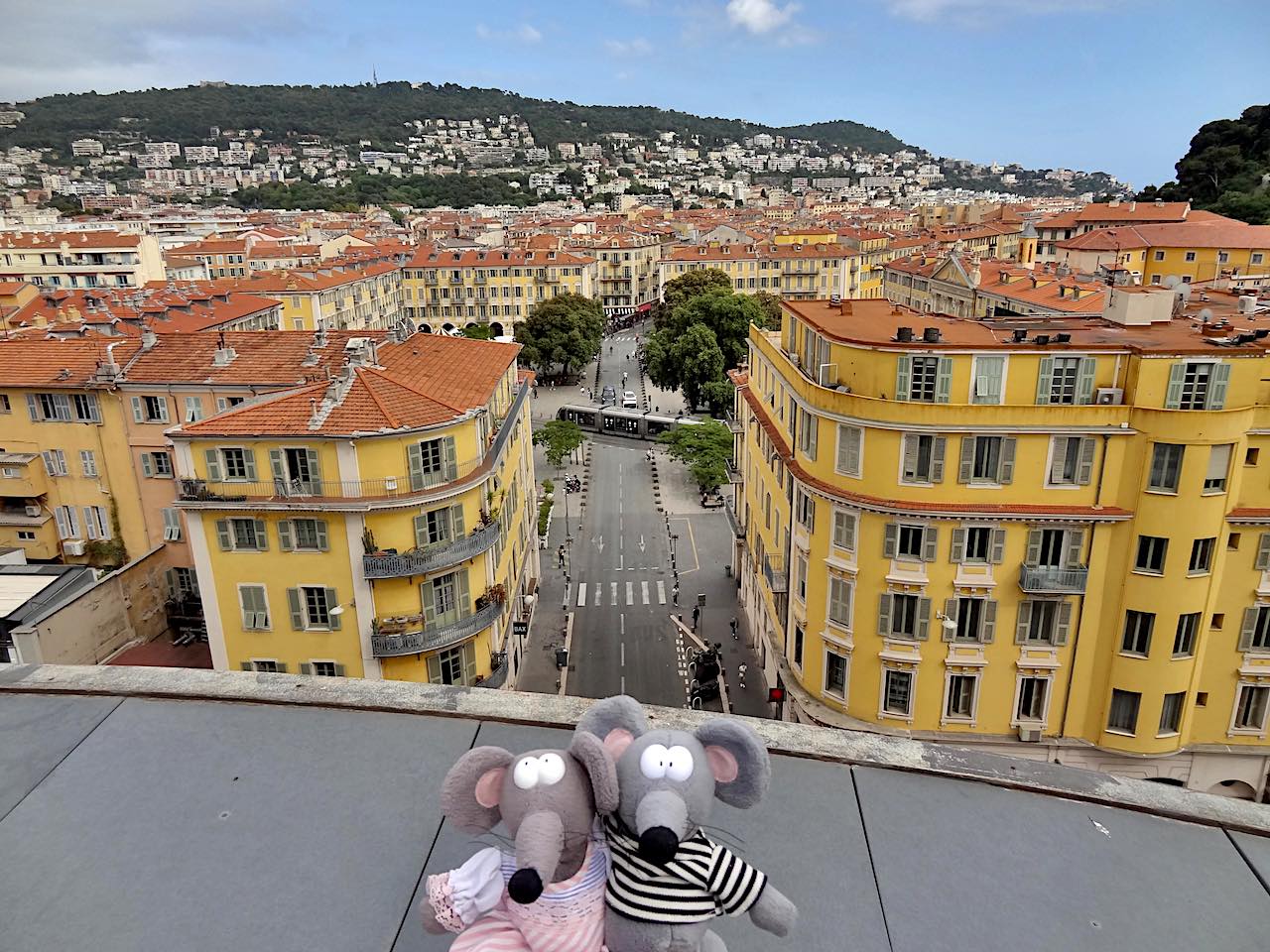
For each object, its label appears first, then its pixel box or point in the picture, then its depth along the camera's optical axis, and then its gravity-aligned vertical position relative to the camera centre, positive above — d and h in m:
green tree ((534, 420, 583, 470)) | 65.69 -16.09
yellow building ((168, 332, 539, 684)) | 24.61 -8.56
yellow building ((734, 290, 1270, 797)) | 22.92 -9.08
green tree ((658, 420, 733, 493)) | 60.10 -16.27
